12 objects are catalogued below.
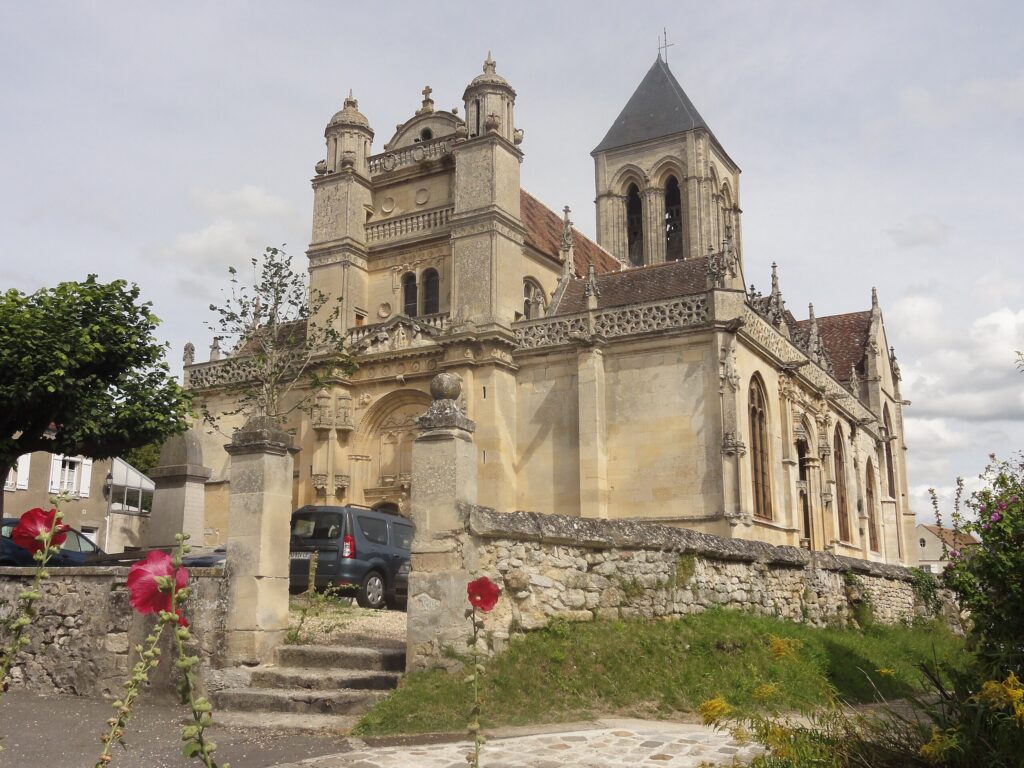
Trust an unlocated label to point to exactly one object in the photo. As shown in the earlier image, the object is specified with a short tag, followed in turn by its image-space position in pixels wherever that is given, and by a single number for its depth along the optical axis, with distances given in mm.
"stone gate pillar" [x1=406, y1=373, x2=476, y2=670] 8938
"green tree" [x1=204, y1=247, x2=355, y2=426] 27047
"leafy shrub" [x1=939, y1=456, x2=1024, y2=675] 7254
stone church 23281
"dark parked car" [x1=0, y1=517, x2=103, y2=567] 15945
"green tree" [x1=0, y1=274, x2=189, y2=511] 15766
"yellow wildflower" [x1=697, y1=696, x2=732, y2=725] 5277
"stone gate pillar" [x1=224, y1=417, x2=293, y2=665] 9820
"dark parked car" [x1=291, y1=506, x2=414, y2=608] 14719
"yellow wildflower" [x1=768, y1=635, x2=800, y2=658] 6676
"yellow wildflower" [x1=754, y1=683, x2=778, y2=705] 5761
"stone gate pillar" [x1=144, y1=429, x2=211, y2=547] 14680
